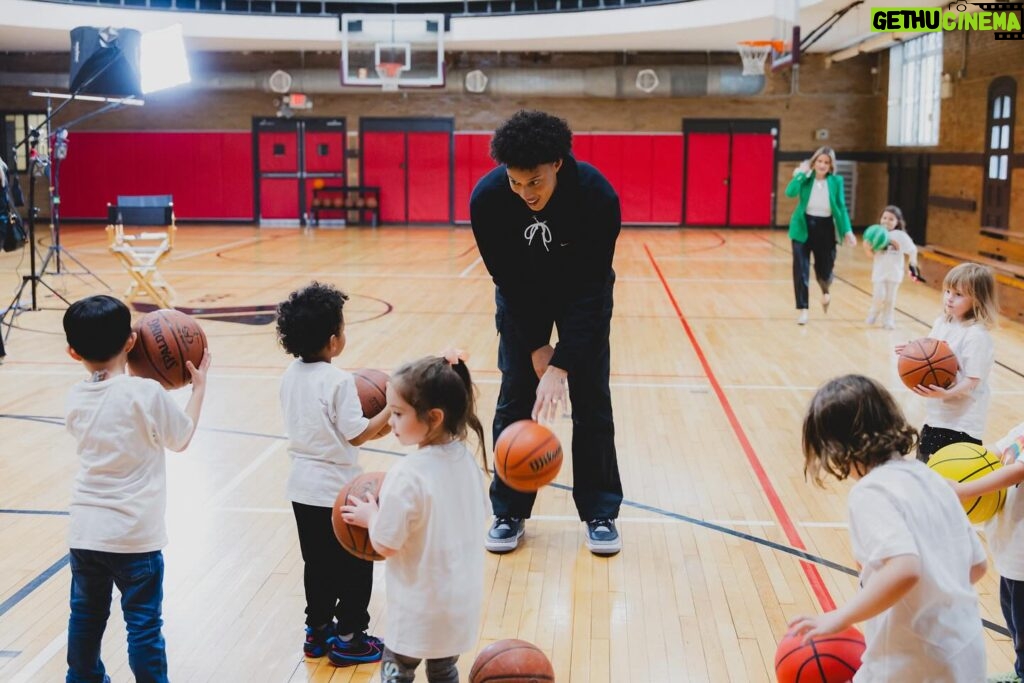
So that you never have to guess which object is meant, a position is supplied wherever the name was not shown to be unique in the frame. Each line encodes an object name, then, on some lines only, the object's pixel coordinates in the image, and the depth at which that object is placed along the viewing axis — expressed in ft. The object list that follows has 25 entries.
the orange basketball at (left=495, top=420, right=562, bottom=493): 10.53
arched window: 48.39
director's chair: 35.32
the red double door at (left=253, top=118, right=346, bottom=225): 75.36
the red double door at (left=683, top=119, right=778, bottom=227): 72.79
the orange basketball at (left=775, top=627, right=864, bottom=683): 7.81
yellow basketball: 10.30
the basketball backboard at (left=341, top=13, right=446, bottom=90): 61.57
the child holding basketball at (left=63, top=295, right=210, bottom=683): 8.84
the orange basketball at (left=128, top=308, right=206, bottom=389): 10.02
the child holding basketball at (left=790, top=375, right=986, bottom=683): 6.52
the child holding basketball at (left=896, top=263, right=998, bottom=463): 12.66
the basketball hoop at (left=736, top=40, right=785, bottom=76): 57.41
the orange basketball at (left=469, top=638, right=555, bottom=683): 8.72
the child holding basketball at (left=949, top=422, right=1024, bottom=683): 8.61
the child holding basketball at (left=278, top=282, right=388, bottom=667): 9.91
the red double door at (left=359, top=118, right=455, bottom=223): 75.05
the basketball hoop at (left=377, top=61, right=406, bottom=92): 63.05
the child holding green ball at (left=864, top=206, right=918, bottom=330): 30.83
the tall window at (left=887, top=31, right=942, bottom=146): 59.72
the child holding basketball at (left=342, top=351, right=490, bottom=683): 7.91
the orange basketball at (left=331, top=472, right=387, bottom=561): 8.82
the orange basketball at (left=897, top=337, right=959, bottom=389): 12.80
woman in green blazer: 31.19
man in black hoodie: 11.09
